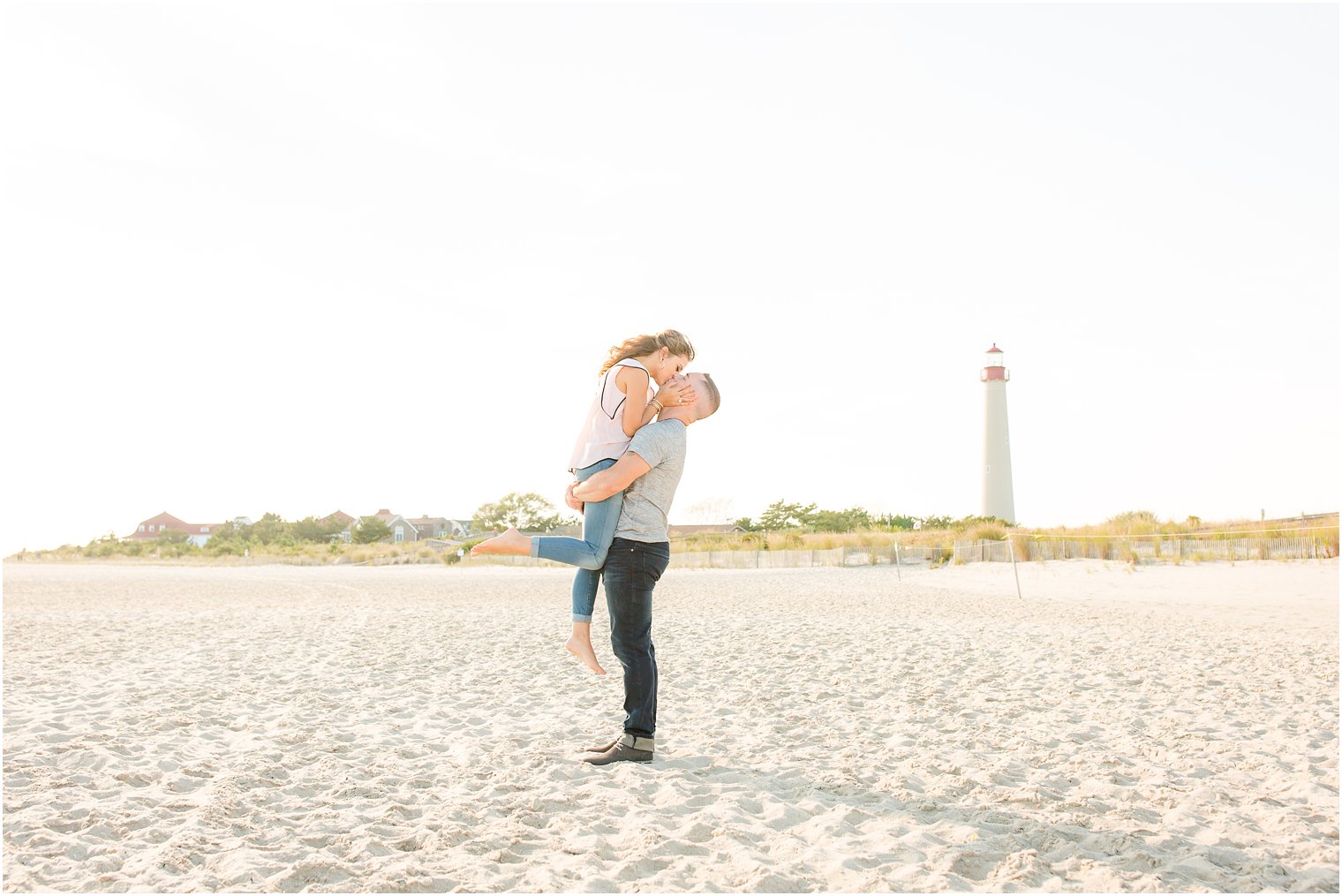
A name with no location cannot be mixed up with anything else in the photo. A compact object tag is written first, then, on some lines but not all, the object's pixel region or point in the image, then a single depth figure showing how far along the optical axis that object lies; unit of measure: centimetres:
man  359
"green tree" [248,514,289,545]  6444
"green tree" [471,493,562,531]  5003
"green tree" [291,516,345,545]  6544
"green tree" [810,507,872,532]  3988
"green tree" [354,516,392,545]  6431
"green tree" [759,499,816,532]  4153
